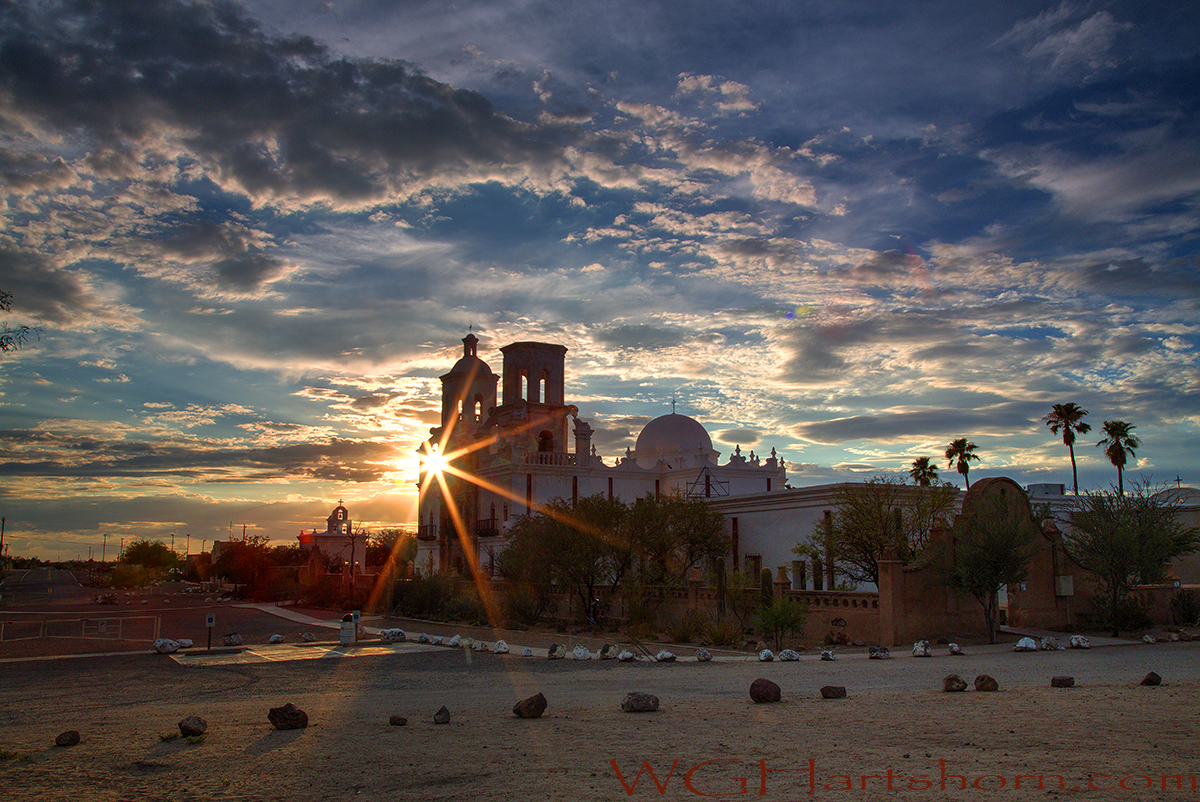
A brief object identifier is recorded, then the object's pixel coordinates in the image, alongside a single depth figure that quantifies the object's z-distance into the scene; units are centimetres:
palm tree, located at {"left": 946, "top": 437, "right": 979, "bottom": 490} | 6084
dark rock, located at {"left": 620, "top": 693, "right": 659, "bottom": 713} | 1094
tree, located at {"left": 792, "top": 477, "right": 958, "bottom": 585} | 2983
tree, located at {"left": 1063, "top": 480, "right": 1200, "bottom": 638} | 2448
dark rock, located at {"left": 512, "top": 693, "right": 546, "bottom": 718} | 1066
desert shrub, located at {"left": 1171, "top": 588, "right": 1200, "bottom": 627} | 2652
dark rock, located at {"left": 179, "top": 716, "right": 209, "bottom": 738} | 966
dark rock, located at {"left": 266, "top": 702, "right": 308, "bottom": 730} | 1020
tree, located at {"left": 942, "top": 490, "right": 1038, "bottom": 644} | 2211
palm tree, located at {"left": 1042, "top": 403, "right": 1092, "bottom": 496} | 5762
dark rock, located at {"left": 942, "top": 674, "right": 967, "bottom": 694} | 1212
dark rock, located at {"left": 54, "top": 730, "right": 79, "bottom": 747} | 953
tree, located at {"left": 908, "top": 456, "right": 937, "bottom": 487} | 5778
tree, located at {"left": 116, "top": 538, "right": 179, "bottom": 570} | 11591
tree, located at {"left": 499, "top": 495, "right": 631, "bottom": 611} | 3158
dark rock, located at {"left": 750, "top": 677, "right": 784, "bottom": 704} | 1140
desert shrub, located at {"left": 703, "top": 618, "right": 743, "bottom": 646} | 2320
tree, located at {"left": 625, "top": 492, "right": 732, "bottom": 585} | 3419
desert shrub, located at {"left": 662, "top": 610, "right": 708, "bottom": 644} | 2491
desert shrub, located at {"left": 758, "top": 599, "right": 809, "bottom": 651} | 2228
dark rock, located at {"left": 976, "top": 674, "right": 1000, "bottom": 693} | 1207
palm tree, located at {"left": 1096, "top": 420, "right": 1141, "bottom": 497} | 5566
